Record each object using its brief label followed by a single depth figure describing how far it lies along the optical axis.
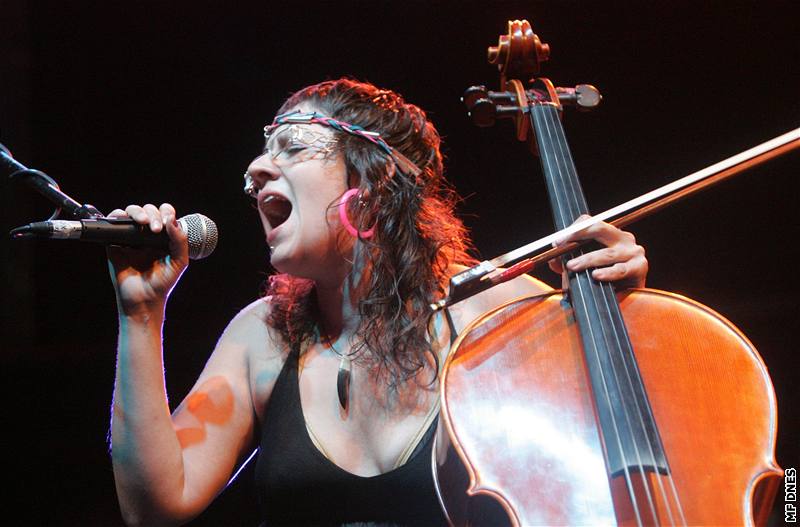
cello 2.47
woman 2.67
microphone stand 2.58
